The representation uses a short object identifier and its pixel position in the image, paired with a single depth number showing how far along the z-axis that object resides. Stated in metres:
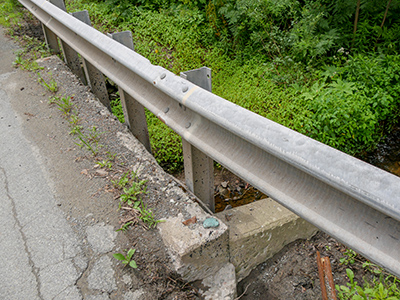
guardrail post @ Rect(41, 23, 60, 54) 4.77
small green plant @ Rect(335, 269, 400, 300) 2.15
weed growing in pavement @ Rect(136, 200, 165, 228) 2.13
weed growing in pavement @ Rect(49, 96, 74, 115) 3.20
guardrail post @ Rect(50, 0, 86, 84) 4.16
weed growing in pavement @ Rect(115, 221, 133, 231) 2.12
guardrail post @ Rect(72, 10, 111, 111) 3.50
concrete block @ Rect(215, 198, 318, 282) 2.35
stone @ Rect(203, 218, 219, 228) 2.06
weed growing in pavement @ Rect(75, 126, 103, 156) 2.82
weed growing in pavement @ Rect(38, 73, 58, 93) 3.72
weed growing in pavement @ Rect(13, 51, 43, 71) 4.28
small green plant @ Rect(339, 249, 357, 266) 2.65
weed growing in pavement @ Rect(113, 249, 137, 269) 1.91
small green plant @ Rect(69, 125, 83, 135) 3.05
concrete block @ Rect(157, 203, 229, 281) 1.95
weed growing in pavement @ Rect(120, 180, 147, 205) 2.29
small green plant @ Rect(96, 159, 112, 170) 2.61
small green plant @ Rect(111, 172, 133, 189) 2.42
